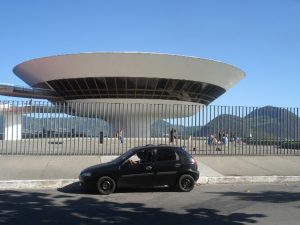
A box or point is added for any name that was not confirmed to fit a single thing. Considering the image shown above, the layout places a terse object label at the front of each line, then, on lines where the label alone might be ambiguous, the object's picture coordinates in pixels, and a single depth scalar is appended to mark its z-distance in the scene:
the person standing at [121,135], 23.06
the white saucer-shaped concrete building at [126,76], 52.00
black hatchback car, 13.48
